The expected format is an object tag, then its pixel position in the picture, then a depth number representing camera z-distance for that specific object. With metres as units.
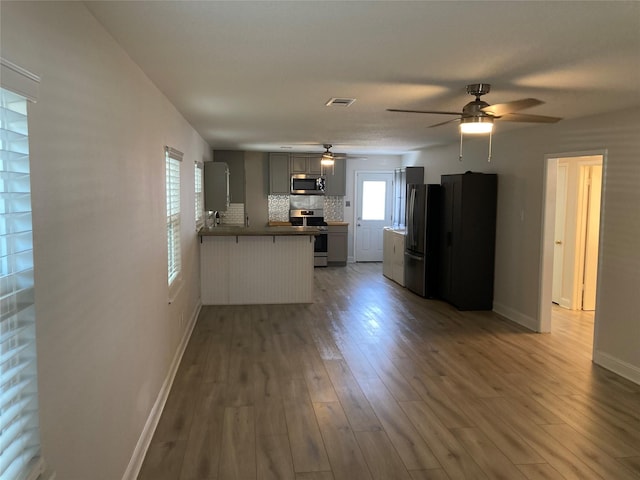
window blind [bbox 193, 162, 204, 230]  6.80
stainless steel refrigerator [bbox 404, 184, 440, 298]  7.46
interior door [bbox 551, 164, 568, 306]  7.22
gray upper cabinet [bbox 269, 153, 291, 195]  10.29
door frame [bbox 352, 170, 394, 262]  11.25
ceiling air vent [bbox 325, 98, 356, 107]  4.08
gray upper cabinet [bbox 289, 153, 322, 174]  10.37
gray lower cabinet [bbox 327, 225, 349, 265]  10.66
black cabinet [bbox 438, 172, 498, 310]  6.71
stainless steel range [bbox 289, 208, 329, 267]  10.49
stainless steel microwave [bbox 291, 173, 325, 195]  10.43
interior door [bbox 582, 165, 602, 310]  6.90
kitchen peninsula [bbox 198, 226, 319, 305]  6.95
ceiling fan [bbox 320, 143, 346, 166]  8.15
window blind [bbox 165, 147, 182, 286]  4.35
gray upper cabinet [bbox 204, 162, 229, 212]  7.84
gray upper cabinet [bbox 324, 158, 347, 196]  10.75
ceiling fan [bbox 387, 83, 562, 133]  3.45
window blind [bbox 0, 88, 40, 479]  1.38
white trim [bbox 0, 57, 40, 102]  1.33
